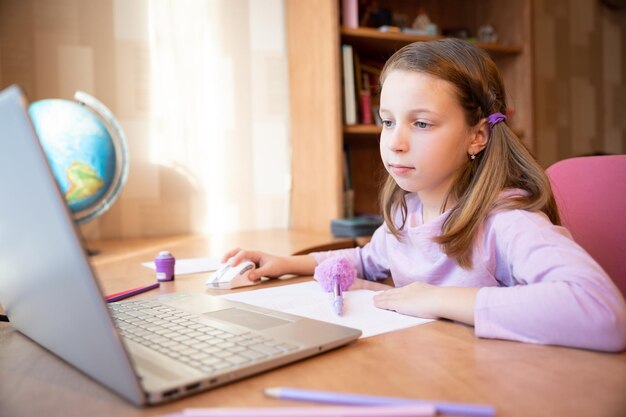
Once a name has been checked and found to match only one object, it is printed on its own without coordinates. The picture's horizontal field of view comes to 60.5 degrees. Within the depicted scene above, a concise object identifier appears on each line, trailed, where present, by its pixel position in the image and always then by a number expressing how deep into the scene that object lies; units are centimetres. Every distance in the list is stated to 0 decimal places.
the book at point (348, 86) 183
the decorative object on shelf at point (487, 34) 223
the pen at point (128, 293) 86
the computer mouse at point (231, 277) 96
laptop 40
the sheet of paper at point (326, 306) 71
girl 68
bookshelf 181
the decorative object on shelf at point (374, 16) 197
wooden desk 45
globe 139
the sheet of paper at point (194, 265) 116
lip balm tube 105
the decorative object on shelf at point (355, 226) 164
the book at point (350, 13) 182
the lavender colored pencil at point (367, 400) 42
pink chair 94
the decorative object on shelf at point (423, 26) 198
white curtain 189
